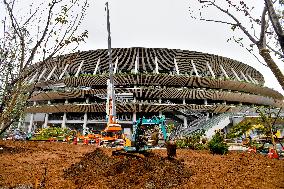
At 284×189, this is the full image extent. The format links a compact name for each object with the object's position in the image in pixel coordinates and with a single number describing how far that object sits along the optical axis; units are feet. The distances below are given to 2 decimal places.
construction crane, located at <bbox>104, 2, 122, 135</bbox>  48.87
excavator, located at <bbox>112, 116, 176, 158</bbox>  28.71
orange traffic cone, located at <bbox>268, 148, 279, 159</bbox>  34.13
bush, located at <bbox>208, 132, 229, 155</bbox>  37.58
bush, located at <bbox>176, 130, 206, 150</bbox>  45.74
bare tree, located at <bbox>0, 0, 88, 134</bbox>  11.55
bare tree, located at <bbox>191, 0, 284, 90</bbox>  11.68
